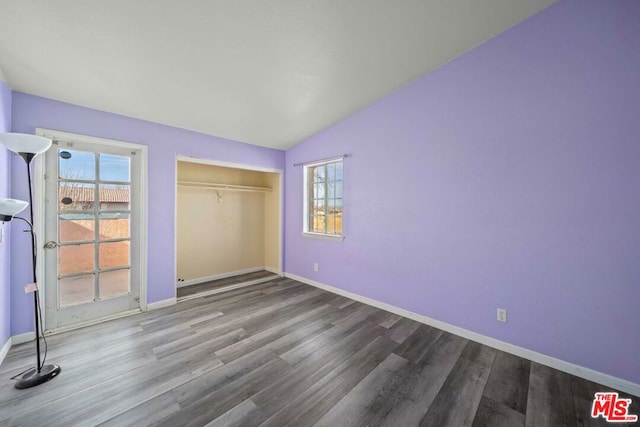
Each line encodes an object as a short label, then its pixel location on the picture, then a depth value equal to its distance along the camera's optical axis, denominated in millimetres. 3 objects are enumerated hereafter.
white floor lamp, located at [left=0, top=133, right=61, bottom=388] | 1647
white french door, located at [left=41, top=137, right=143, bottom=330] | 2496
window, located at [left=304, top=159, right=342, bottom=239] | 3850
